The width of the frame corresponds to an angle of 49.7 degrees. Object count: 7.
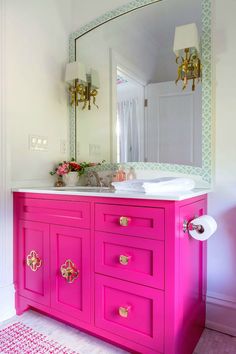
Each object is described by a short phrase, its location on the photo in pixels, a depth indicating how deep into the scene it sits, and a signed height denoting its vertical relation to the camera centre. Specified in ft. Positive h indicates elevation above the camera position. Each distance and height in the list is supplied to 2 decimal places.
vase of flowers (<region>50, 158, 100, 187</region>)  6.69 -0.08
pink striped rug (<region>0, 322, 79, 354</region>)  4.48 -3.21
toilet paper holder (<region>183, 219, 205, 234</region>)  4.03 -0.92
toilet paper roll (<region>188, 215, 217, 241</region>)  3.97 -0.92
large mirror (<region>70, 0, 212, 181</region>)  5.45 +1.76
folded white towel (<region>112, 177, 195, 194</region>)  4.02 -0.27
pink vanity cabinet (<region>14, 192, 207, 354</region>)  3.81 -1.72
